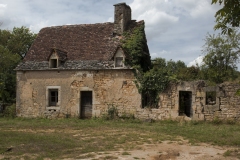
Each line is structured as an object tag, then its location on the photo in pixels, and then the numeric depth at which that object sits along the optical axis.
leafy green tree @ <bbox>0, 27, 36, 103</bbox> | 27.54
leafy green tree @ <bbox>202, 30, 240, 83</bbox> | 26.02
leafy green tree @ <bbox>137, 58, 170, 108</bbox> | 17.11
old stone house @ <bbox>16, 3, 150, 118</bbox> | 18.16
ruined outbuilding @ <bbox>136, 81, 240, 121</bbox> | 15.72
